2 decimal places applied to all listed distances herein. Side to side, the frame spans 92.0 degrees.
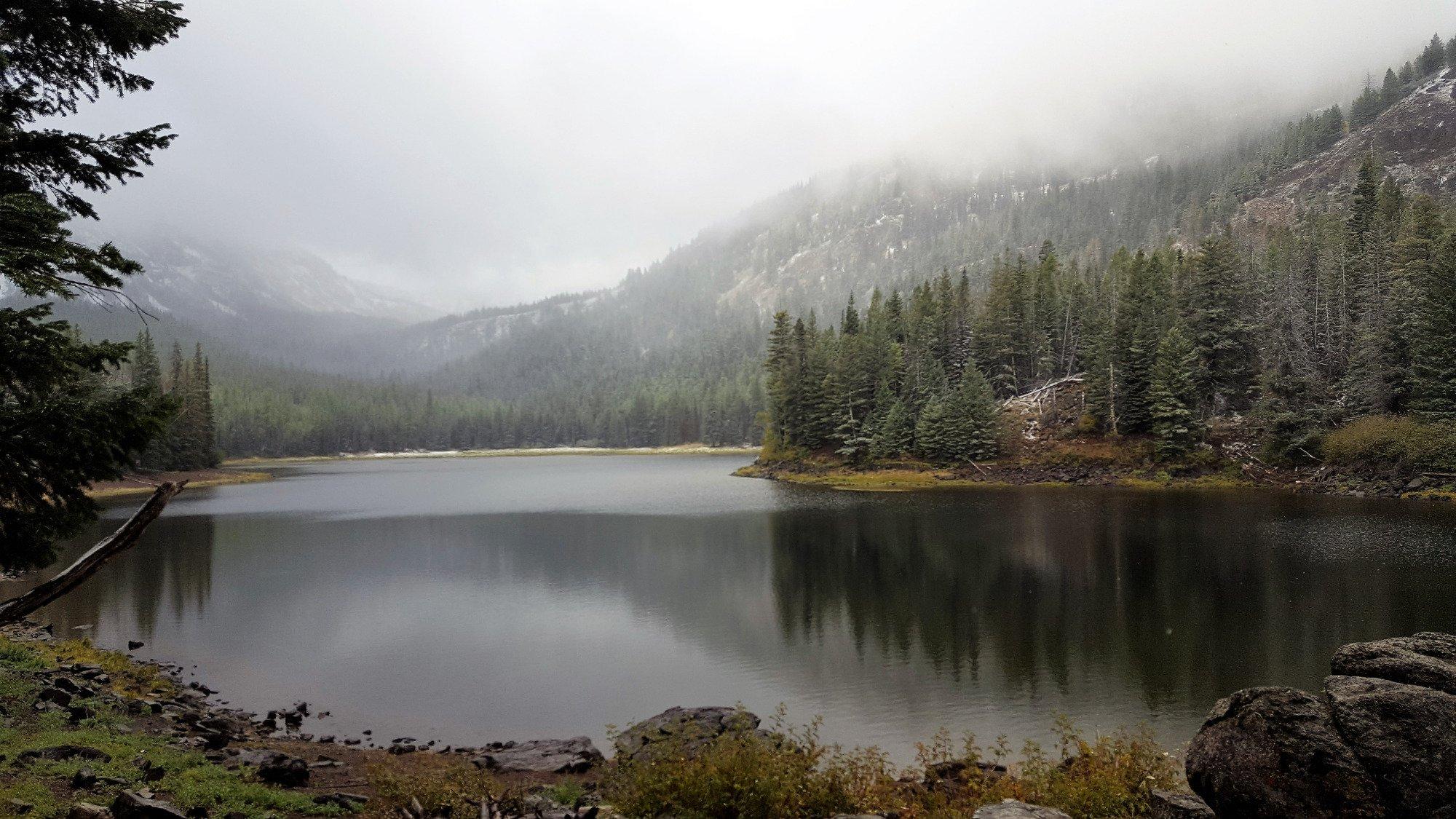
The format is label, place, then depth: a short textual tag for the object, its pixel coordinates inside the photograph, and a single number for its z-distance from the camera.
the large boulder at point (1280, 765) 7.70
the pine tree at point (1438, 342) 54.75
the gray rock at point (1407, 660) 8.34
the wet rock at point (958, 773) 11.73
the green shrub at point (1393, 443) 52.50
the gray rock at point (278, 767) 11.95
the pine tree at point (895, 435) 82.62
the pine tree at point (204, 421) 103.00
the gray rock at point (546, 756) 14.27
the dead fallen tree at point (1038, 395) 84.81
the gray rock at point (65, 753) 10.59
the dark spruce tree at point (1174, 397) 68.25
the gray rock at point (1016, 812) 8.16
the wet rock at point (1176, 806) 8.38
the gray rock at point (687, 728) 13.36
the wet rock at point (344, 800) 10.79
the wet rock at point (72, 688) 15.31
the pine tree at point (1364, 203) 80.44
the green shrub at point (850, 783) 9.22
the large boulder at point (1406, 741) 7.46
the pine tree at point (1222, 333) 73.56
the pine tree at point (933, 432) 78.75
